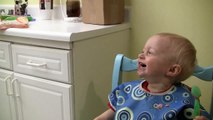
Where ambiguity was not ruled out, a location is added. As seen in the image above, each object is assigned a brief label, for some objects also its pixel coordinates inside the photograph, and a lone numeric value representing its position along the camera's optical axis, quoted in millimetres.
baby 855
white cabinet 1146
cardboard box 1357
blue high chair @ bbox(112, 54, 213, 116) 1099
